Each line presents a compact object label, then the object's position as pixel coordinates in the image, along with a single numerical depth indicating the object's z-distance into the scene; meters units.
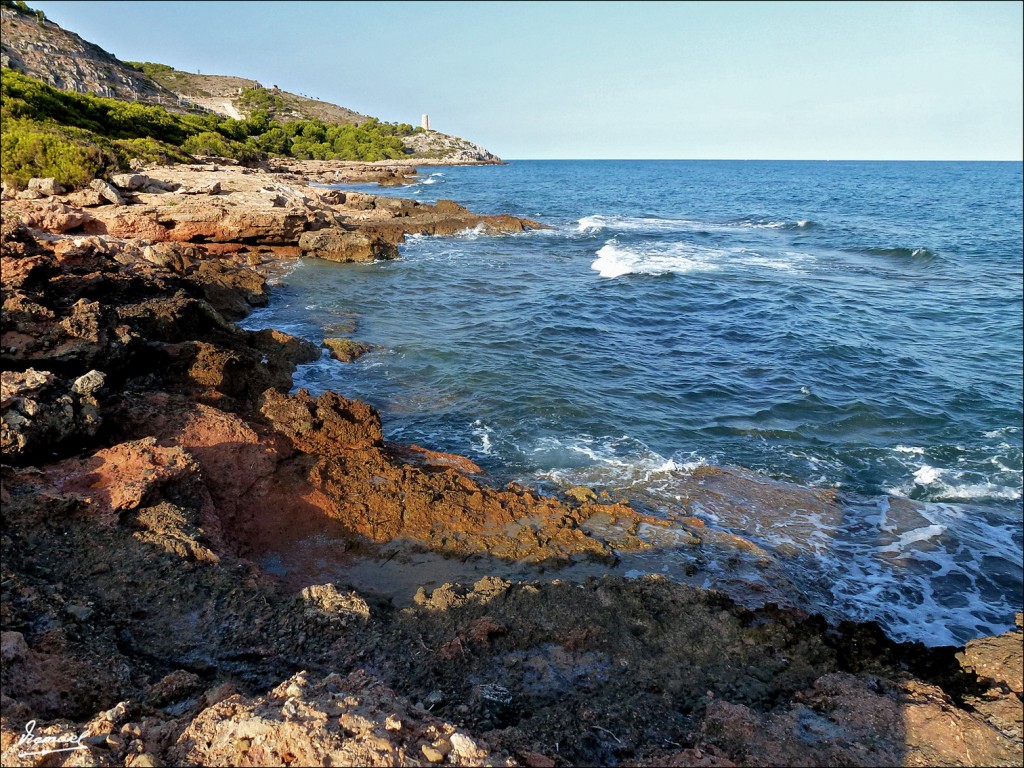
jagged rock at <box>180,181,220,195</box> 26.71
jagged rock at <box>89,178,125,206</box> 22.81
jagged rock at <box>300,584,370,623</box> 5.73
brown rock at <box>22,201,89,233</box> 17.75
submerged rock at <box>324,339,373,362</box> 16.00
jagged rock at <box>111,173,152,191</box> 24.66
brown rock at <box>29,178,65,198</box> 21.36
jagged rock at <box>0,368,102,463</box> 6.79
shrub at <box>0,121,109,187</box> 22.28
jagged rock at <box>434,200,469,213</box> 43.88
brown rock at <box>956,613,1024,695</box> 5.66
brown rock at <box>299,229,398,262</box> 27.88
